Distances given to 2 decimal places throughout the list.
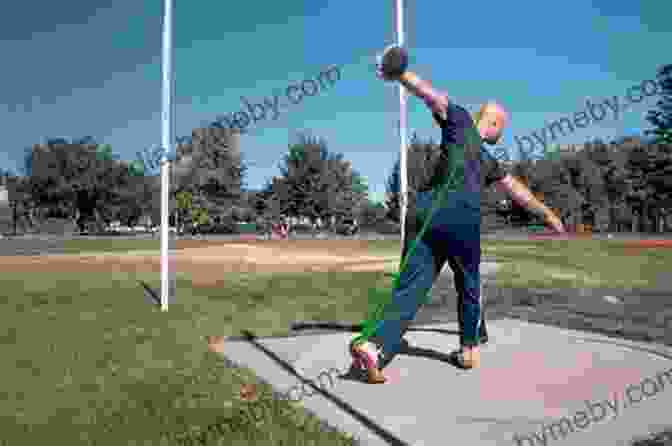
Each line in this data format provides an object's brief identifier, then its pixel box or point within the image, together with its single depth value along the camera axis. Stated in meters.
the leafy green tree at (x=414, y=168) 40.91
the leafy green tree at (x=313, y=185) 65.00
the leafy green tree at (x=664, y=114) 30.20
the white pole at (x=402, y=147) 6.95
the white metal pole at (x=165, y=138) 8.37
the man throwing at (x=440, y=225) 4.45
